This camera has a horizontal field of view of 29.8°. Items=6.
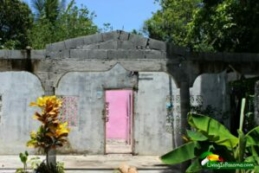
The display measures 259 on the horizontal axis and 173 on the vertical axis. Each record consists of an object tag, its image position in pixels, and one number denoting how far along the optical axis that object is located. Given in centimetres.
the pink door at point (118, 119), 1705
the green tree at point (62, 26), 2020
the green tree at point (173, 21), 2289
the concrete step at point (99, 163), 1158
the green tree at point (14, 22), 1991
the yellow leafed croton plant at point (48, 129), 725
